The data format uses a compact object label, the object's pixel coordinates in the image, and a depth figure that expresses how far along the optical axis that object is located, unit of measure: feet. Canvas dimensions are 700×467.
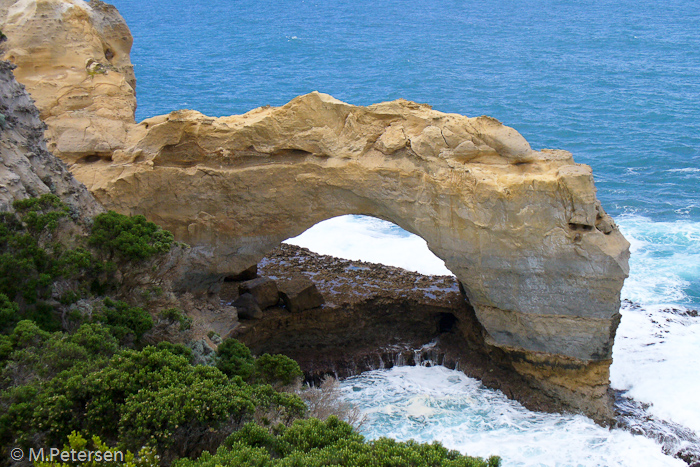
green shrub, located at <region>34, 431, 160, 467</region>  27.68
